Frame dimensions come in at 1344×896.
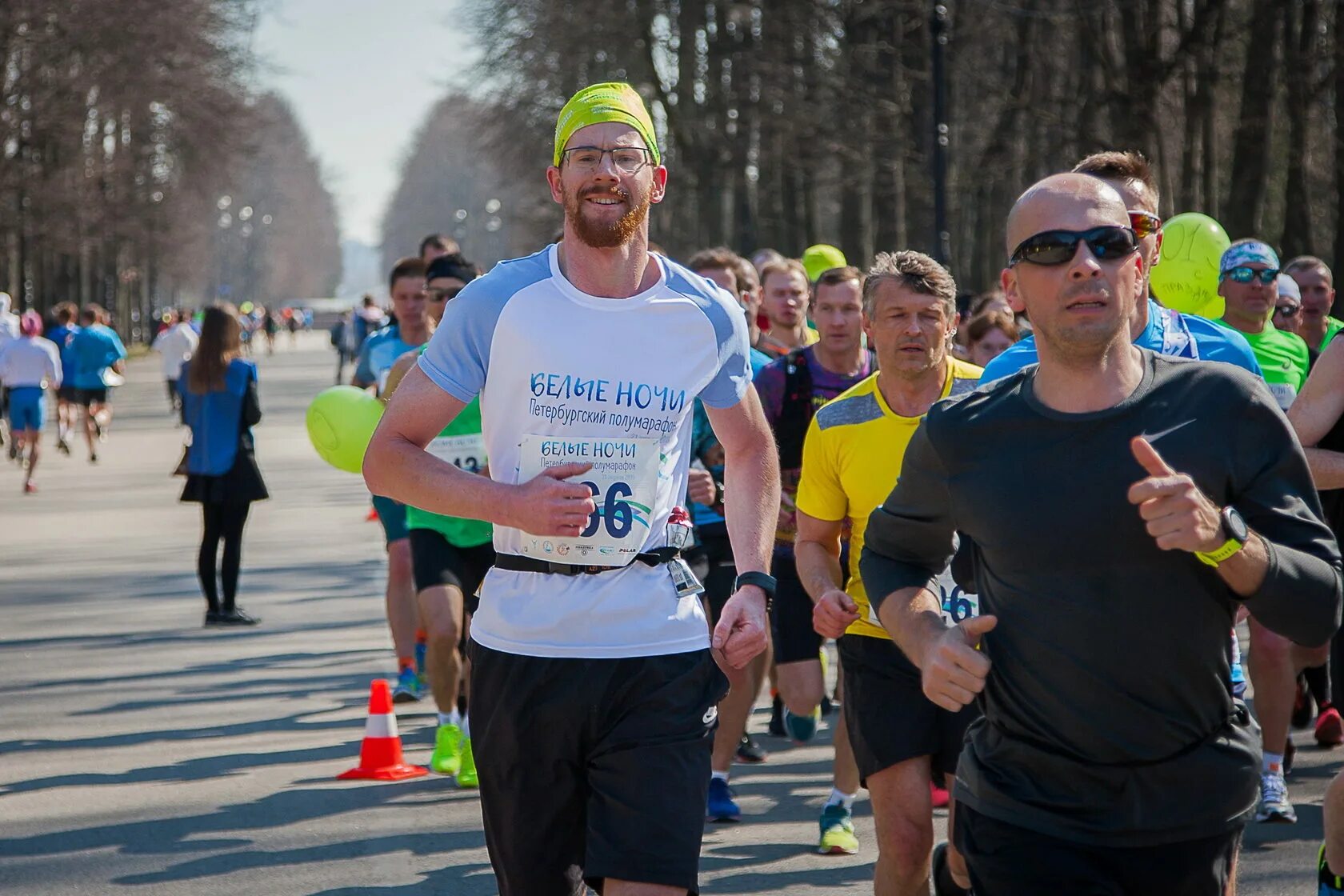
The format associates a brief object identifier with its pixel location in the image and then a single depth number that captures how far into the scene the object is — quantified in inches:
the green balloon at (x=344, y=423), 347.3
